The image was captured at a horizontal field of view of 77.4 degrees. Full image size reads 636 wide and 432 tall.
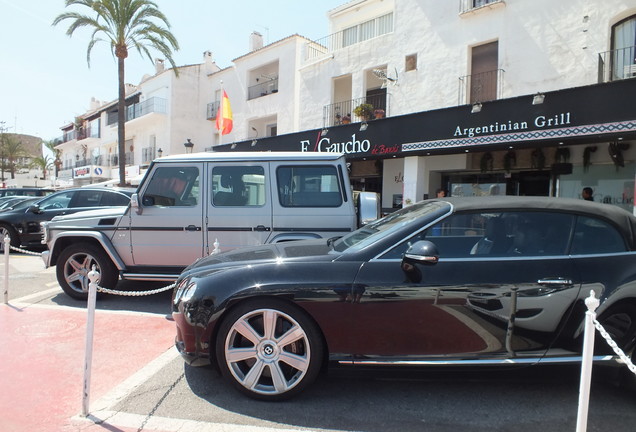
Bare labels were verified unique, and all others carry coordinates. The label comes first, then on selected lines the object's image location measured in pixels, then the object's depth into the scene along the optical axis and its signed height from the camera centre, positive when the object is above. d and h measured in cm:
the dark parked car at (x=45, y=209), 966 -48
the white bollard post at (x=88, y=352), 274 -112
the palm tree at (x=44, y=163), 6075 +421
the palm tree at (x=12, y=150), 5206 +533
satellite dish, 1349 +415
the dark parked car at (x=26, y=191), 1542 -5
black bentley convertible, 282 -75
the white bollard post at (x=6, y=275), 512 -117
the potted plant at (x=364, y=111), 1358 +294
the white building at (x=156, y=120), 2709 +538
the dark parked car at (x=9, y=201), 1296 -39
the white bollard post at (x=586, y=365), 202 -85
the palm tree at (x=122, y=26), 1570 +681
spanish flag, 1900 +371
